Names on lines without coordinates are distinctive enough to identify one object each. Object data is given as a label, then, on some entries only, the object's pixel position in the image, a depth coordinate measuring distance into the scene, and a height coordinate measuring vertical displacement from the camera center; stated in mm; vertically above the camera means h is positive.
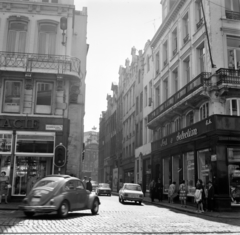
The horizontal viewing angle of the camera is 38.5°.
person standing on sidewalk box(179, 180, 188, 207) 21562 -877
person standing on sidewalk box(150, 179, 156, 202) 27198 -823
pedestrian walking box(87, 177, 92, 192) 23694 -500
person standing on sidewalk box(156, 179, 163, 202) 27083 -902
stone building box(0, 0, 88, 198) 21703 +5989
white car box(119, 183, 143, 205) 23609 -1069
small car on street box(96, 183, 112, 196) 37716 -1318
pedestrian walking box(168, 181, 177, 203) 25203 -888
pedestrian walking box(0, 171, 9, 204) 19412 -472
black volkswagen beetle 12906 -771
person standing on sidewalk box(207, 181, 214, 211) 19375 -911
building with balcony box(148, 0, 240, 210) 20219 +5269
